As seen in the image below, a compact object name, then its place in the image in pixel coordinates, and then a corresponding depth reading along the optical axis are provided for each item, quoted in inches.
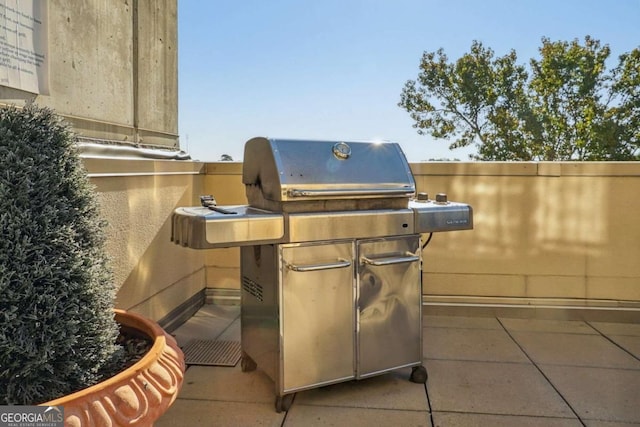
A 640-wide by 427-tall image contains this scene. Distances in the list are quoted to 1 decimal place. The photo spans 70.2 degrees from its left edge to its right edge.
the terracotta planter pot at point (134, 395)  52.7
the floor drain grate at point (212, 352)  118.6
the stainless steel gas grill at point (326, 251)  89.9
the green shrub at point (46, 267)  53.4
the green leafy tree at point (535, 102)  679.1
